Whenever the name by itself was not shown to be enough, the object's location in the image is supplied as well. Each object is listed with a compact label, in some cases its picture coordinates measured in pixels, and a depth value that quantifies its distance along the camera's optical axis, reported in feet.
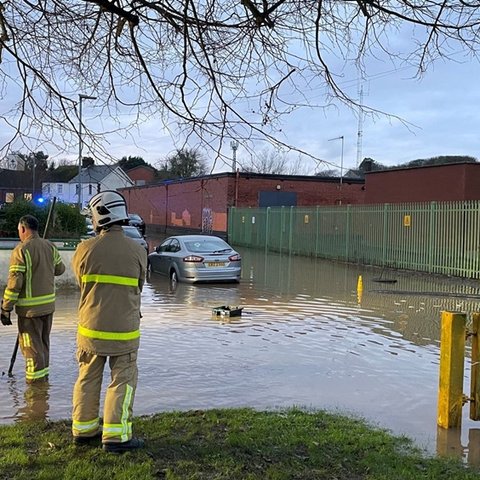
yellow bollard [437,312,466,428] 18.57
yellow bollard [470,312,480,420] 19.07
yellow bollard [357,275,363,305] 49.51
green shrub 64.28
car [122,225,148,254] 67.15
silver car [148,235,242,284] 55.36
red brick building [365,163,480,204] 87.92
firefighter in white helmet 14.90
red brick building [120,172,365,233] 130.93
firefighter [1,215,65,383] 22.34
